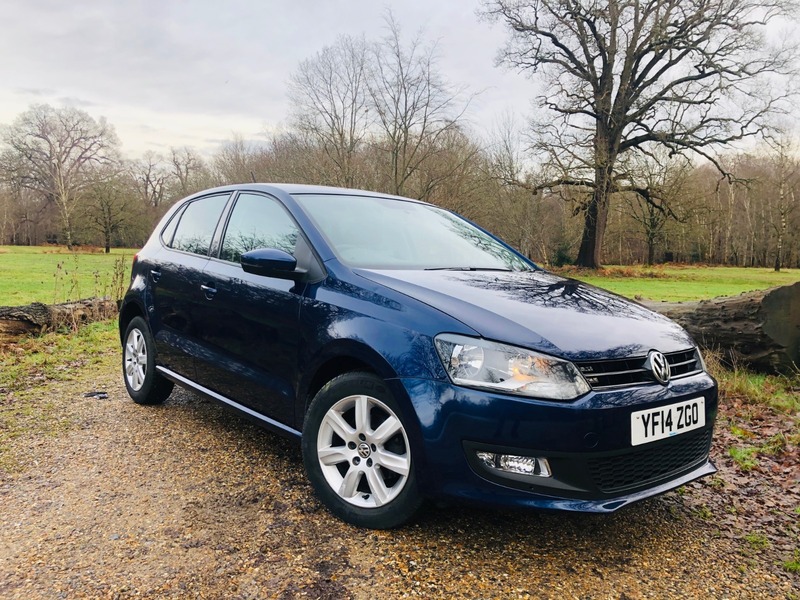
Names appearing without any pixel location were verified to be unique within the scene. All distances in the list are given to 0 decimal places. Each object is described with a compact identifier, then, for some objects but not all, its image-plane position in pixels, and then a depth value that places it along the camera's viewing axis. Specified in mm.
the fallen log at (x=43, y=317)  7191
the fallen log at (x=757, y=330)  5355
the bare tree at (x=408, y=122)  25953
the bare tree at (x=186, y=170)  51750
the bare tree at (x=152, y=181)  60731
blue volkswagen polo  2201
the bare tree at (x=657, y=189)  25922
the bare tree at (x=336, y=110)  27938
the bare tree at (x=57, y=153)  45906
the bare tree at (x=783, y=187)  37094
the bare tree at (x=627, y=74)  23094
